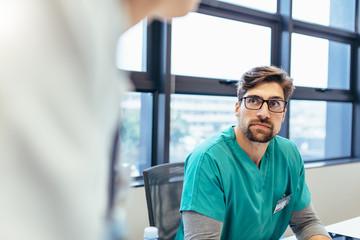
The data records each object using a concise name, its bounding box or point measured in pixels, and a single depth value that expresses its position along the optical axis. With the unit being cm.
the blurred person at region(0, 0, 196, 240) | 22
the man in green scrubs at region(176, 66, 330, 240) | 129
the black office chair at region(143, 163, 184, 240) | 146
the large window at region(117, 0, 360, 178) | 242
